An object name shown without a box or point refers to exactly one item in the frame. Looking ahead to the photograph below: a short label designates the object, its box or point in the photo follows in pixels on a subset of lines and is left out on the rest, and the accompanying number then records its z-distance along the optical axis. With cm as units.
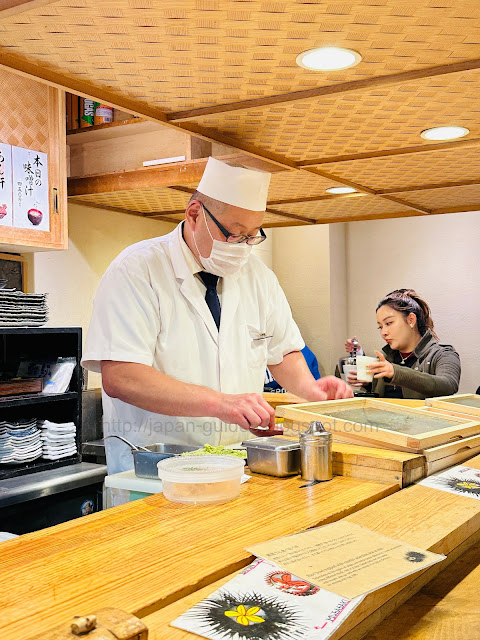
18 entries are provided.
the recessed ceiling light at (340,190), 306
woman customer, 427
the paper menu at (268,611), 90
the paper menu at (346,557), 106
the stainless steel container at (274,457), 180
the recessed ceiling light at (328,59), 147
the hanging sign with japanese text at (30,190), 327
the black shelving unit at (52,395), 349
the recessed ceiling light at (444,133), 212
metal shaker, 177
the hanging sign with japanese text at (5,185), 321
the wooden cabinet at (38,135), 323
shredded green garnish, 188
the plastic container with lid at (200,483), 155
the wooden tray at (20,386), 329
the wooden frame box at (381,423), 190
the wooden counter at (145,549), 102
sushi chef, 235
